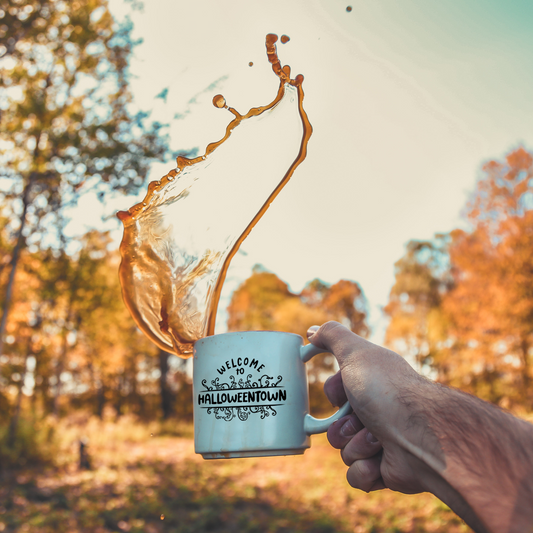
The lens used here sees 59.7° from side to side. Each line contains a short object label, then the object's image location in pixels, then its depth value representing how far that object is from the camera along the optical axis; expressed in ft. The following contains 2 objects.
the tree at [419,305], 37.42
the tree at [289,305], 35.17
